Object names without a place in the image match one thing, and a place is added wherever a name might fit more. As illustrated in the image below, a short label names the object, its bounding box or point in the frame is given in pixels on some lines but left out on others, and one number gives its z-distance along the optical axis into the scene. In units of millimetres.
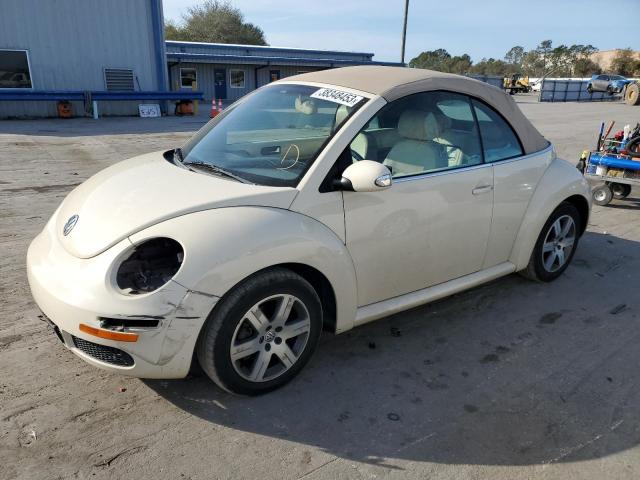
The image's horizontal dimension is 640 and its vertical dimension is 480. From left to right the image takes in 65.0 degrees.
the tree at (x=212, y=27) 56031
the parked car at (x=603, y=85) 39844
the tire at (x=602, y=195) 7270
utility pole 23031
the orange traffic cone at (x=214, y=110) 20438
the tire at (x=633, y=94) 31989
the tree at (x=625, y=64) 70812
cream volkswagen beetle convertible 2467
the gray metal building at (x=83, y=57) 18391
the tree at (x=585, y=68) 81194
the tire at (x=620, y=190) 7621
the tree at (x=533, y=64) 90375
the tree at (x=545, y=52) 90838
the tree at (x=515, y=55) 102125
